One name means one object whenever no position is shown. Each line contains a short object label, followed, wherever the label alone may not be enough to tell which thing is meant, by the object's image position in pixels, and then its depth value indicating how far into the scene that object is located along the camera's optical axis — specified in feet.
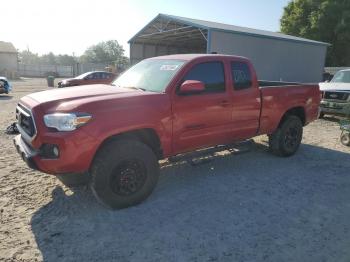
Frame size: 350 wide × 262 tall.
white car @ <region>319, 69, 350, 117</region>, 34.99
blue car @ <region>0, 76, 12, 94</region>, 57.82
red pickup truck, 12.37
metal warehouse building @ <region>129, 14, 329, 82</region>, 63.57
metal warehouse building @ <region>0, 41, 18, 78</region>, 167.73
